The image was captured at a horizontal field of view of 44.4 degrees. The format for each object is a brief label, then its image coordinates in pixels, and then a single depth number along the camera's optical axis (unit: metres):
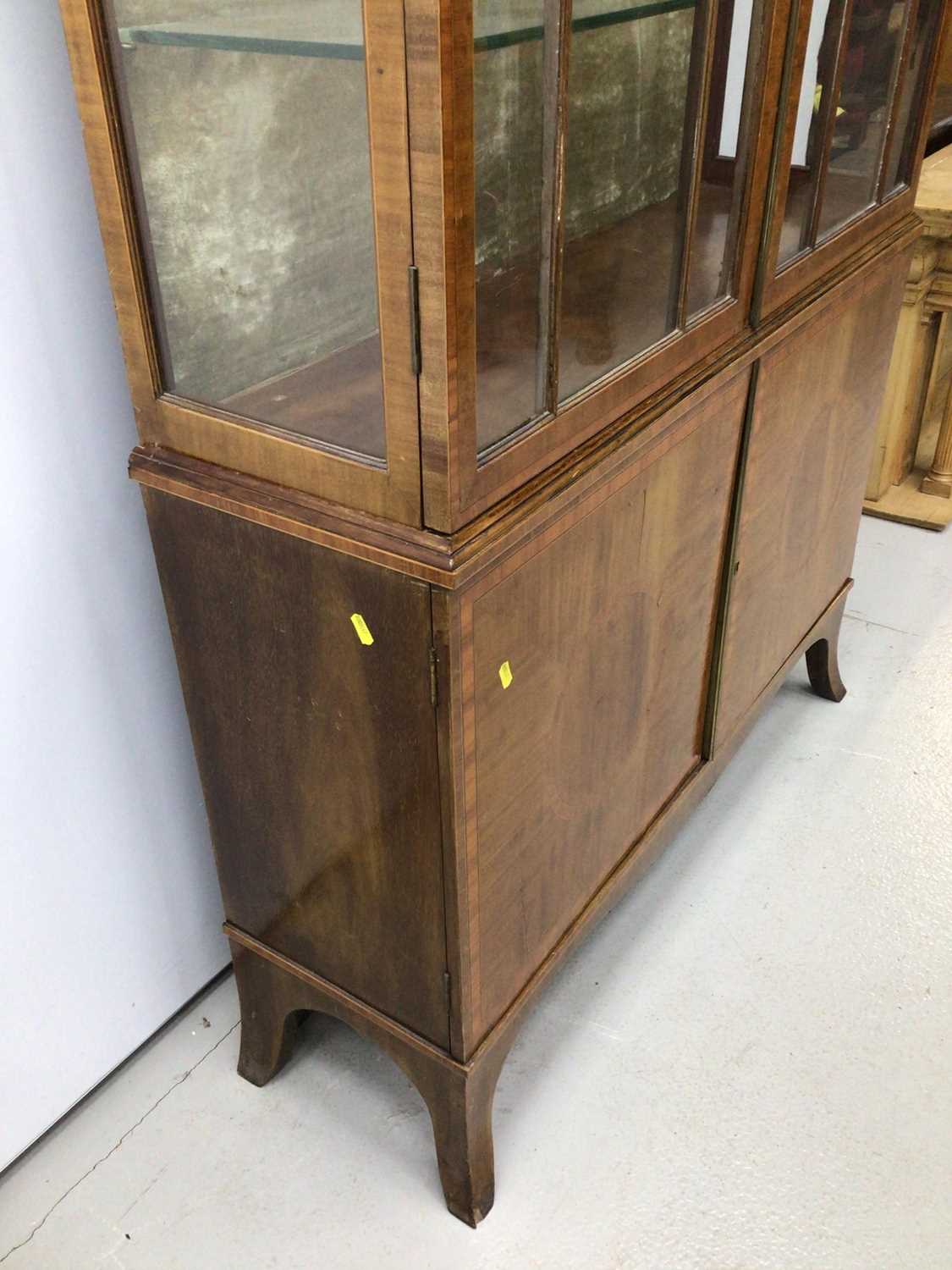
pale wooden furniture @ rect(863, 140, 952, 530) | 2.44
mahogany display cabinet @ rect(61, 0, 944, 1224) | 0.85
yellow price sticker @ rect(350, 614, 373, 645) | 0.99
